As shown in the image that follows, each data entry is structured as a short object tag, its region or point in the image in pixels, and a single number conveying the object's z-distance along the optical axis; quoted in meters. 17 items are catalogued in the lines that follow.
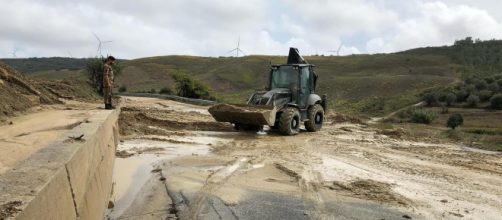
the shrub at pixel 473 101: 39.48
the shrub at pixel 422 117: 30.84
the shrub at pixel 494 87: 41.62
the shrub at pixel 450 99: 41.53
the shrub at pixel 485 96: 39.72
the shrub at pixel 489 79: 46.49
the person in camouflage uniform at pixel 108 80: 13.64
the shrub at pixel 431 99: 43.42
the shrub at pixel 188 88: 40.12
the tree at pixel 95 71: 33.00
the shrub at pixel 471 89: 43.21
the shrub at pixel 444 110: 37.91
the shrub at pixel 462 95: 41.75
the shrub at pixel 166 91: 45.06
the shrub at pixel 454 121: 28.12
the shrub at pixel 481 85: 43.97
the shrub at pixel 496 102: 37.47
